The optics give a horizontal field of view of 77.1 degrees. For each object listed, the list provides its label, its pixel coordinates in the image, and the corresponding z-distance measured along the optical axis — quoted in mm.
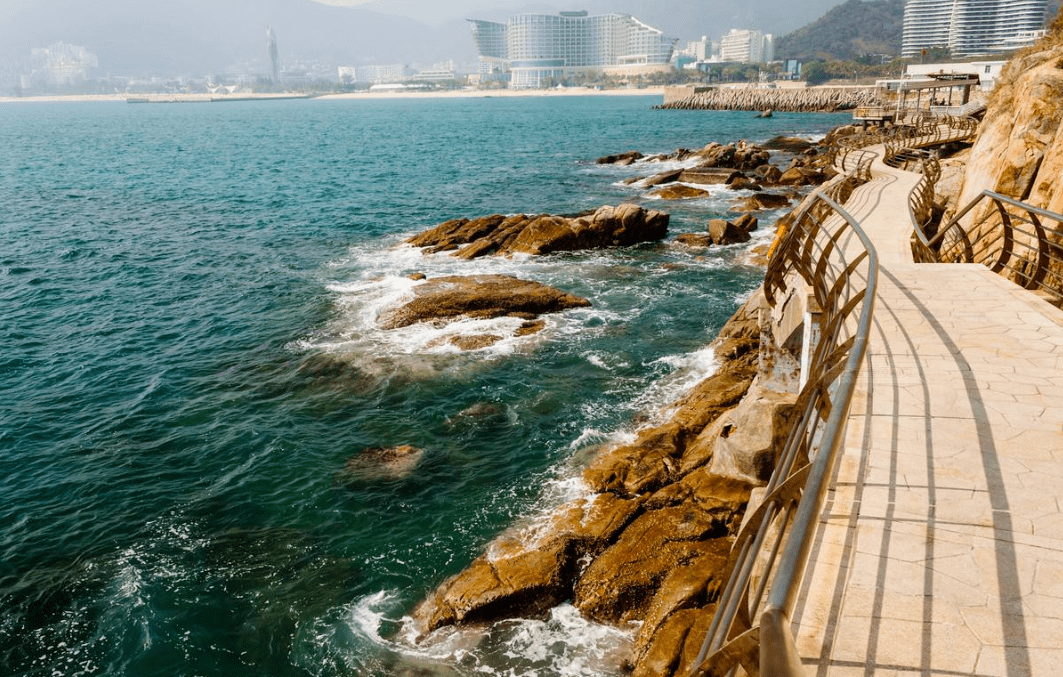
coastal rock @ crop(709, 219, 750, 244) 31328
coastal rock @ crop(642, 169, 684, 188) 48375
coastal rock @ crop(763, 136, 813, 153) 66738
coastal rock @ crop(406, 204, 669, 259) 30375
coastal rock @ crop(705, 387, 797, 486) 10383
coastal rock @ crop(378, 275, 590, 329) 22281
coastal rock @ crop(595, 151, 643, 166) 63688
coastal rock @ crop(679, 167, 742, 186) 47625
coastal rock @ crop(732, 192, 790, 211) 38906
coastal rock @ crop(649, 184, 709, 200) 43562
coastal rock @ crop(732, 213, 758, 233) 32750
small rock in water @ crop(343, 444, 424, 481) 14336
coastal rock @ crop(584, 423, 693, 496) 12352
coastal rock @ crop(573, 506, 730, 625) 9891
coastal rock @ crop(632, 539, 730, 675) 8844
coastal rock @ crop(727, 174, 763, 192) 44688
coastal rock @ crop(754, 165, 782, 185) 46875
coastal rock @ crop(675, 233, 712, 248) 31188
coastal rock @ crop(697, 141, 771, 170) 54125
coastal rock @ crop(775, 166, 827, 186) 45062
